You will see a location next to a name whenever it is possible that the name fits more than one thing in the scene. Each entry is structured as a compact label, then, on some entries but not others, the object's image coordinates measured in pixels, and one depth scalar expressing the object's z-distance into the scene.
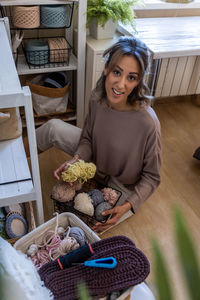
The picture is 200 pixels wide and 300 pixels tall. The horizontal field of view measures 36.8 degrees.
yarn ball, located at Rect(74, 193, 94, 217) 1.25
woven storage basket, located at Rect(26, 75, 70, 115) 1.94
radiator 2.23
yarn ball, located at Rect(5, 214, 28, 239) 1.22
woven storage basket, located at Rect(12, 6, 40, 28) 1.63
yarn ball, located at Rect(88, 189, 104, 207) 1.29
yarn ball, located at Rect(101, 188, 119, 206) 1.32
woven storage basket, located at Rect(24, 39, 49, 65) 1.80
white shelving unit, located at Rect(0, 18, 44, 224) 0.80
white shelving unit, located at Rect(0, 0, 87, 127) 1.58
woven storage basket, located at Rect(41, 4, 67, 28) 1.69
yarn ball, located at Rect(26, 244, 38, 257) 1.11
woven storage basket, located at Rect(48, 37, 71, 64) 1.84
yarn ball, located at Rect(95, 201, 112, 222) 1.27
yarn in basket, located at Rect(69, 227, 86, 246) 1.14
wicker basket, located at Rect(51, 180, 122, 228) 1.29
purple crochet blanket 0.94
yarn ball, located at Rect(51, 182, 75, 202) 1.28
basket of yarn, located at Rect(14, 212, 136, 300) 1.02
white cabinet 1.80
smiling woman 1.27
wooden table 1.75
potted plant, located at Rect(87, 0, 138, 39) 1.84
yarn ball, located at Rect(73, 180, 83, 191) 1.31
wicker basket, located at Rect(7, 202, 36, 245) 1.28
